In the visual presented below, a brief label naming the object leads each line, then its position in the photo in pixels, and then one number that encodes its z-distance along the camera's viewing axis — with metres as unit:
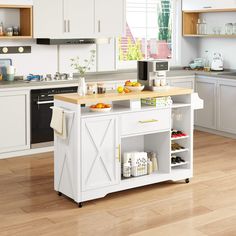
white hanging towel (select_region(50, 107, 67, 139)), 4.73
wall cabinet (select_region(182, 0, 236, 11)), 7.54
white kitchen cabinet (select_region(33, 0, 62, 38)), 6.69
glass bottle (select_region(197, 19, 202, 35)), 8.38
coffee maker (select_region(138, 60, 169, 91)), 5.25
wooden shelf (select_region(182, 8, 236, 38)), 8.45
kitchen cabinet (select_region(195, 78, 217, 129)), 7.79
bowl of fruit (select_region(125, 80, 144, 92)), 5.17
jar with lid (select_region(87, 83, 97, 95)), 4.93
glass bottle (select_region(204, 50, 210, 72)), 8.44
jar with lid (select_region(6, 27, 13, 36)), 6.70
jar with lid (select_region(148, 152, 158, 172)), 5.32
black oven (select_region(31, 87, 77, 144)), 6.56
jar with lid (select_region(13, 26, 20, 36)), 6.78
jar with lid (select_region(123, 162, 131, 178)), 5.05
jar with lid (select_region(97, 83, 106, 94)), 5.04
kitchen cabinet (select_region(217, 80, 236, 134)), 7.46
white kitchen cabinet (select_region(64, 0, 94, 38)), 6.92
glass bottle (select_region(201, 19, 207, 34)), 8.35
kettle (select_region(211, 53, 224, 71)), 8.09
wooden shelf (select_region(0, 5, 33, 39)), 6.60
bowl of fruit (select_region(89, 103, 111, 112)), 4.74
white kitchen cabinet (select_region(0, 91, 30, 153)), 6.35
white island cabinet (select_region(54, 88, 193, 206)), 4.67
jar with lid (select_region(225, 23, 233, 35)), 7.82
